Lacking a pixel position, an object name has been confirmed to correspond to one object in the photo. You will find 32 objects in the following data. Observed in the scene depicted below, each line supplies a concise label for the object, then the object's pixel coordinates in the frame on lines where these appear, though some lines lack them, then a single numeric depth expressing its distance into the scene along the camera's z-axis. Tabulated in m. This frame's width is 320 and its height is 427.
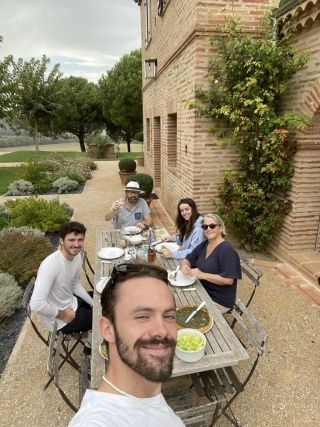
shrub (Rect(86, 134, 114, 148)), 21.88
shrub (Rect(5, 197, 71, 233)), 7.19
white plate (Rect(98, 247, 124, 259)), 3.76
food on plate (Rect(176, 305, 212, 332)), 2.52
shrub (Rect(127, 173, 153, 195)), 9.51
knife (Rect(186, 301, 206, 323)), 2.61
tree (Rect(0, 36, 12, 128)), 15.17
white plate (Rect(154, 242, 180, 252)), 4.07
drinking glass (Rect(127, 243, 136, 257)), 3.78
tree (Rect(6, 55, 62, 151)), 21.45
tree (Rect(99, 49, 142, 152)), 24.51
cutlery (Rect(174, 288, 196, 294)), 3.13
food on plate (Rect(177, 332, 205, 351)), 2.23
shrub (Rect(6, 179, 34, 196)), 11.47
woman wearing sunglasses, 3.26
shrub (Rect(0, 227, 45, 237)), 6.05
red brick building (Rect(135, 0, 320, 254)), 4.98
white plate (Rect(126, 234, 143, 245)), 4.18
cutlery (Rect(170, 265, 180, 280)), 3.34
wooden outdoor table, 2.16
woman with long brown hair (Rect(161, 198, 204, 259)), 3.95
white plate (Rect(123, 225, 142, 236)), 4.61
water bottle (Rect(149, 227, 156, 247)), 4.18
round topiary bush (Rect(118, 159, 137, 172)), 12.93
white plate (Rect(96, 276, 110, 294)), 3.02
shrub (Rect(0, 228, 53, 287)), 4.84
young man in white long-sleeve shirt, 2.90
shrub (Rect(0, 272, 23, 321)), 4.09
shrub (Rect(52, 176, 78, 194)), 11.86
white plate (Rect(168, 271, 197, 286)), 3.21
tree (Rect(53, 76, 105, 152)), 29.48
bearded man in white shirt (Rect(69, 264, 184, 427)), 1.17
